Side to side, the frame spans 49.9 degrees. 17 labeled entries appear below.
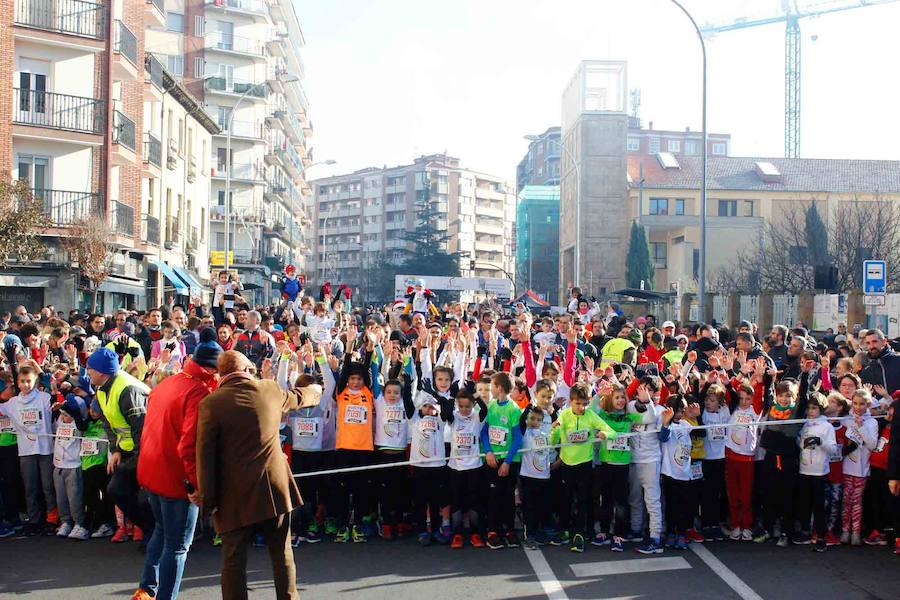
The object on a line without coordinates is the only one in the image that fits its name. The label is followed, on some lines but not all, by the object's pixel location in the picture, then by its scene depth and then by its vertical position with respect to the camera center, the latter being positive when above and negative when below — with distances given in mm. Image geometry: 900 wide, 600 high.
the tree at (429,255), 99125 +5267
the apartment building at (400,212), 127438 +12788
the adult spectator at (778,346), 13266 -495
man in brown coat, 5895 -1004
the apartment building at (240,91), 65062 +14607
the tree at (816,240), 42059 +3192
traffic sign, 17875 +647
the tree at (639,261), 69125 +3415
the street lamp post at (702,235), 23000 +1909
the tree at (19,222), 21891 +1834
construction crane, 100500 +27389
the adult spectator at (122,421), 7809 -987
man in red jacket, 6430 -1047
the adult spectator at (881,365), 10977 -604
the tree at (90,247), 26000 +1463
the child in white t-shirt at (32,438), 9555 -1362
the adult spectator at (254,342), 13312 -535
